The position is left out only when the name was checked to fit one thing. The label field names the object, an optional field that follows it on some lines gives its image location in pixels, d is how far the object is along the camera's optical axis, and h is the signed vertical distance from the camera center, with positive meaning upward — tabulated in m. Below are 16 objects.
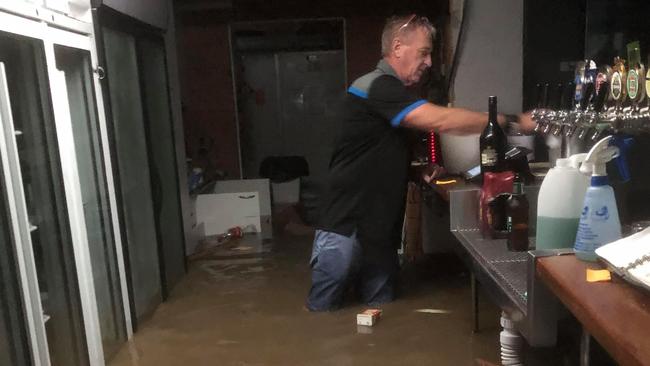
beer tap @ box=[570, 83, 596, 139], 1.77 -0.08
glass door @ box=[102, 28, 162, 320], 2.71 -0.29
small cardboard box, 2.59 -0.99
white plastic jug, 1.32 -0.26
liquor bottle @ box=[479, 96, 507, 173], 2.12 -0.20
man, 2.48 -0.34
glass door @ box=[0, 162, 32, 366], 1.74 -0.58
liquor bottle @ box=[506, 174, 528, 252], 1.65 -0.38
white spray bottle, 1.13 -0.25
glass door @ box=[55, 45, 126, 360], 2.35 -0.32
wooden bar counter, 0.78 -0.35
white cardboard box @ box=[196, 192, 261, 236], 4.23 -0.78
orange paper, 1.02 -0.34
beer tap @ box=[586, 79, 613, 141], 1.67 -0.08
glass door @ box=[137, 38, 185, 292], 3.05 -0.28
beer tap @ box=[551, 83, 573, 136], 1.92 -0.07
